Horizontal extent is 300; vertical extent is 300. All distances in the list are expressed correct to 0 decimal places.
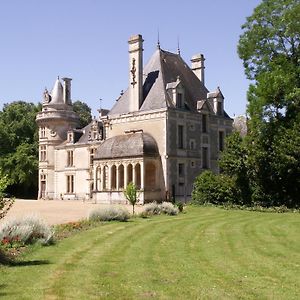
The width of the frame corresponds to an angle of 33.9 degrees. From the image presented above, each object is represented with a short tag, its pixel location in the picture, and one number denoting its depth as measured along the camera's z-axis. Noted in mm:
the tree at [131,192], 25578
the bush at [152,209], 25734
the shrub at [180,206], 28220
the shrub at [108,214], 21734
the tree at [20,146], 56906
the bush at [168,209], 26080
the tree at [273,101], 28406
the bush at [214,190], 32562
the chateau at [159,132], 39569
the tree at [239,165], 31859
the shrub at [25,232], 13367
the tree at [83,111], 70188
